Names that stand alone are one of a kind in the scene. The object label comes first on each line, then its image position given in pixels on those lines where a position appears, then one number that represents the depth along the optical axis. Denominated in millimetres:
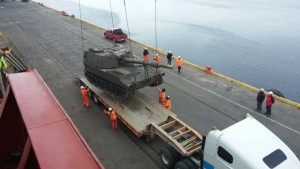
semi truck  7527
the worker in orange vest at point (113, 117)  12683
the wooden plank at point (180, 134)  10302
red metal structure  5123
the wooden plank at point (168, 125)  11027
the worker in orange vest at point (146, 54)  22175
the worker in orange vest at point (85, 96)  14897
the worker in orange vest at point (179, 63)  20125
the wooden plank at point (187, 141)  9970
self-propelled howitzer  13266
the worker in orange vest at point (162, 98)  14383
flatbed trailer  10070
